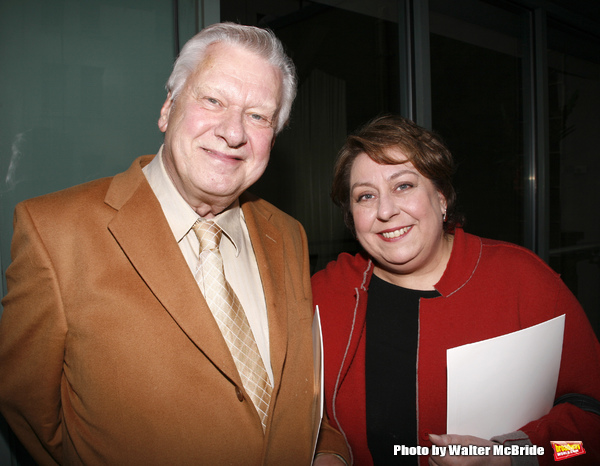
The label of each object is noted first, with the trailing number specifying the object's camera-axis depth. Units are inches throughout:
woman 63.0
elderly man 46.9
